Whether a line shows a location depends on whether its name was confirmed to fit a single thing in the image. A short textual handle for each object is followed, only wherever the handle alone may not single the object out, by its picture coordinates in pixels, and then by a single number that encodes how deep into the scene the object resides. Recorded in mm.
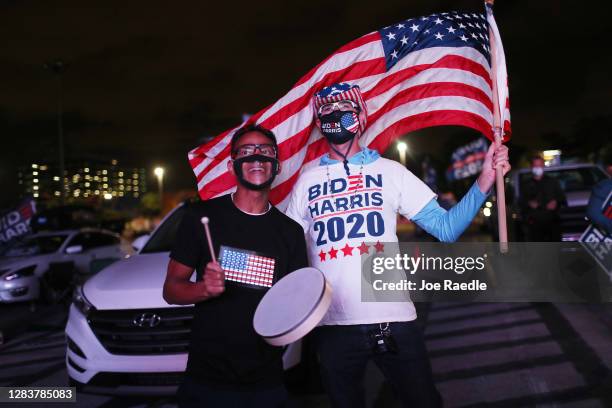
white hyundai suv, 4570
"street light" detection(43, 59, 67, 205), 27234
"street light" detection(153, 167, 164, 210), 43281
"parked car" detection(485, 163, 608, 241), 11180
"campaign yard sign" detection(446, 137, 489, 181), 39312
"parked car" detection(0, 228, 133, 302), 11727
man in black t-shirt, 2588
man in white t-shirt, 2811
